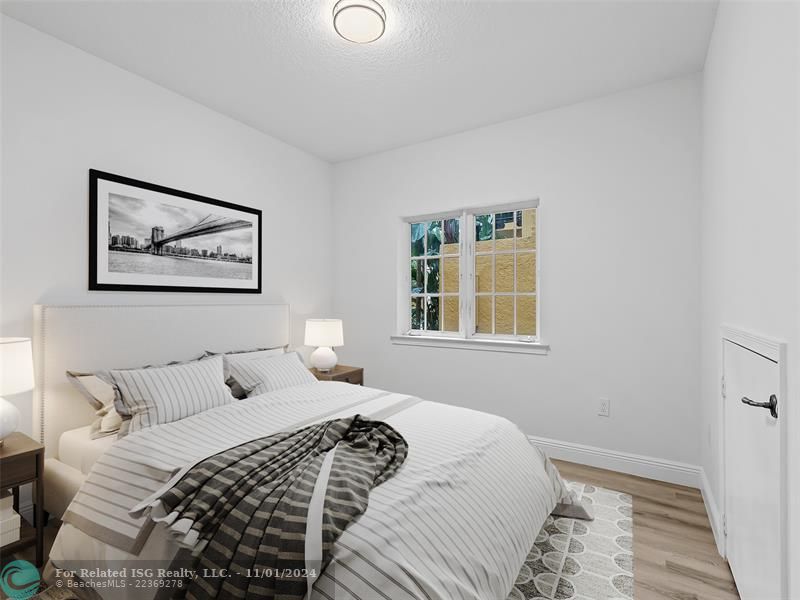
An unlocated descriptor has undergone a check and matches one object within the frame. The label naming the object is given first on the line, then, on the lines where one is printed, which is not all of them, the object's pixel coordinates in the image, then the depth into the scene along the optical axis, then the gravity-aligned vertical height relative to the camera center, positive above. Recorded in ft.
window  11.32 +0.77
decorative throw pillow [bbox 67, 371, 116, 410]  7.39 -1.54
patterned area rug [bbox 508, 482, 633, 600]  5.72 -3.92
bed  4.04 -2.32
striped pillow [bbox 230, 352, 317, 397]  8.95 -1.61
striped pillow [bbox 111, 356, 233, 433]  7.03 -1.61
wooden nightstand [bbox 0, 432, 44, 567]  6.02 -2.49
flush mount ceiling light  6.66 +4.58
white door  3.96 -1.94
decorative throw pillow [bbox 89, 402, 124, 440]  7.18 -2.11
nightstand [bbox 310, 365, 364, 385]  11.74 -2.08
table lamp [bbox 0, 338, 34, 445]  6.17 -1.08
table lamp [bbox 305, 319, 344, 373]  11.85 -1.07
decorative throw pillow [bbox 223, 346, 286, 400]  8.93 -1.29
